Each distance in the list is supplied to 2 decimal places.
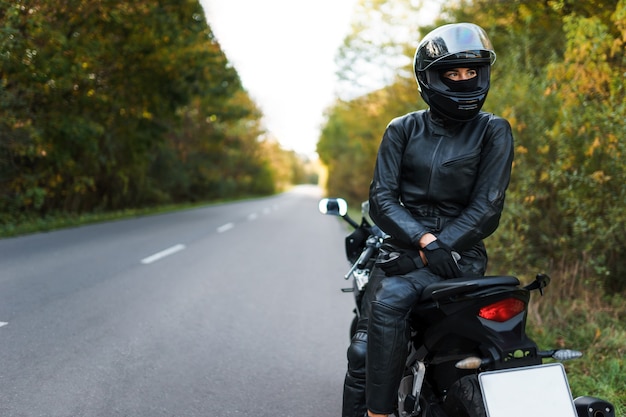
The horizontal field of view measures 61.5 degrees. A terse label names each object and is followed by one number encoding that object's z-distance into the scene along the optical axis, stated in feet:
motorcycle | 6.26
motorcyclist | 7.57
